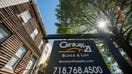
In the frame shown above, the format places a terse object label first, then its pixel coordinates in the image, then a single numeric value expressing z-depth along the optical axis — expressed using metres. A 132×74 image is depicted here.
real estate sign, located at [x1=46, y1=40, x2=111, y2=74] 1.06
